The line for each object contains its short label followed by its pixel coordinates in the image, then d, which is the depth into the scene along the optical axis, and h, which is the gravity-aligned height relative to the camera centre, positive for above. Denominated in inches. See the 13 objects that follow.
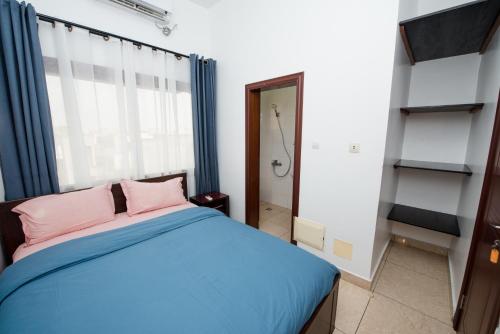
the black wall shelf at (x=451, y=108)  64.3 +10.1
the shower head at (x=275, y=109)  148.8 +19.6
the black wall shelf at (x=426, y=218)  74.1 -31.8
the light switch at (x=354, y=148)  71.4 -3.8
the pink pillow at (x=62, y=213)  63.0 -25.5
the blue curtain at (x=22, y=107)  62.7 +8.7
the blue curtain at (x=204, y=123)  107.2 +6.8
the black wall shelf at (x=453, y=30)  49.8 +30.3
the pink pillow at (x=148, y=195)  83.8 -25.2
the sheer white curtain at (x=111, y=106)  74.3 +12.1
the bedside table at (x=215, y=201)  108.8 -34.7
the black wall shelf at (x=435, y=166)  69.7 -10.4
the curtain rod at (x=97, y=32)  69.1 +39.0
